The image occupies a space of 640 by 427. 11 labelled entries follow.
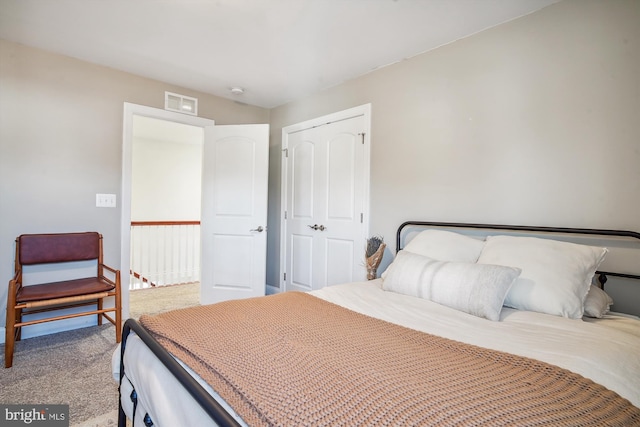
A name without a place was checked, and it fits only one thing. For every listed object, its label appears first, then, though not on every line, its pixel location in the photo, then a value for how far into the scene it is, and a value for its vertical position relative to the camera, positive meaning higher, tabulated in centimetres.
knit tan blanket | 69 -45
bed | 73 -45
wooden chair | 217 -64
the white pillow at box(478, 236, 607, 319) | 149 -29
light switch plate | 298 +5
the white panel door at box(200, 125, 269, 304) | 360 -5
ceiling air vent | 336 +112
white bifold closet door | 311 +5
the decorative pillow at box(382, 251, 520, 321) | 148 -36
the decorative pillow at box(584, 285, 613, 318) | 151 -43
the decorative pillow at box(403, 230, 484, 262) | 196 -22
